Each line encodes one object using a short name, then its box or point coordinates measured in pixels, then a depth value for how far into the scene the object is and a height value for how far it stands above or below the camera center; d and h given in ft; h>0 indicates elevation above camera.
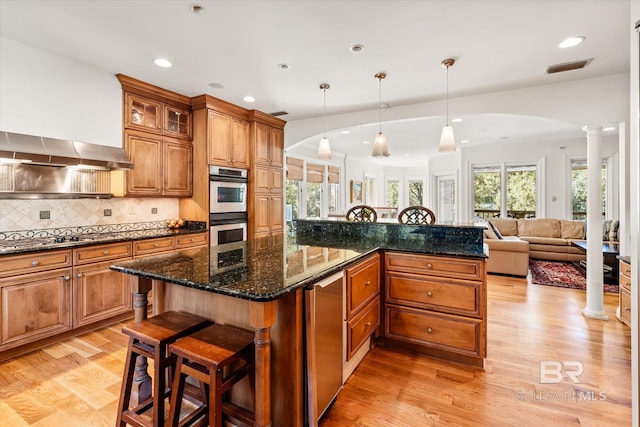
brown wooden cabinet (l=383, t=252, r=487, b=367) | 7.55 -2.42
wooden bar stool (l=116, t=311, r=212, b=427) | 4.95 -2.29
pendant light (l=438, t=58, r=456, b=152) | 10.00 +2.41
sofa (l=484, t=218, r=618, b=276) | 16.19 -1.70
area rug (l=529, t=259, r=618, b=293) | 14.59 -3.36
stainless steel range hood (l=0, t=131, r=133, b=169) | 8.36 +1.86
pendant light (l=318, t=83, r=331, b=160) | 11.15 +2.35
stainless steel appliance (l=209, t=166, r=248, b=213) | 13.30 +1.07
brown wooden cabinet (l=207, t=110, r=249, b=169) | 13.26 +3.31
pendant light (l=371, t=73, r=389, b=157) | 11.03 +2.39
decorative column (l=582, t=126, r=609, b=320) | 10.79 -0.53
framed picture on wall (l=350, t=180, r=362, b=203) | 30.09 +2.15
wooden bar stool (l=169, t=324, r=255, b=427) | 4.41 -2.34
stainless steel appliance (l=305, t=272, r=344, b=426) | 5.12 -2.39
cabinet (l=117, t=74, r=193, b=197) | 11.43 +2.93
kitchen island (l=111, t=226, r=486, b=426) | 4.58 -1.44
